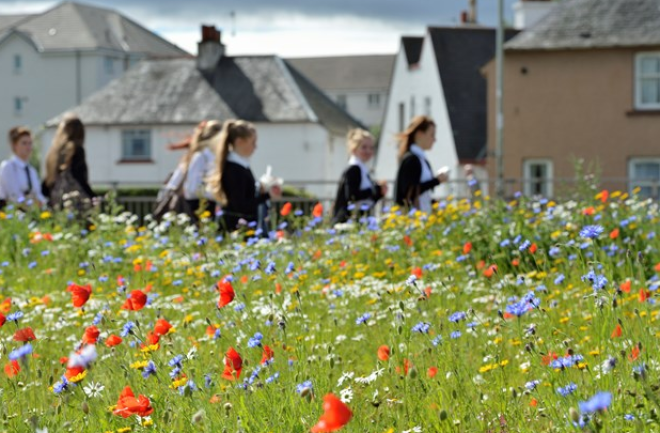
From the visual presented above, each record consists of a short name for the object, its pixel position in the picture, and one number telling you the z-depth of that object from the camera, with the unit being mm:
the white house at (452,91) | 39812
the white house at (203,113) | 47000
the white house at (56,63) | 73562
